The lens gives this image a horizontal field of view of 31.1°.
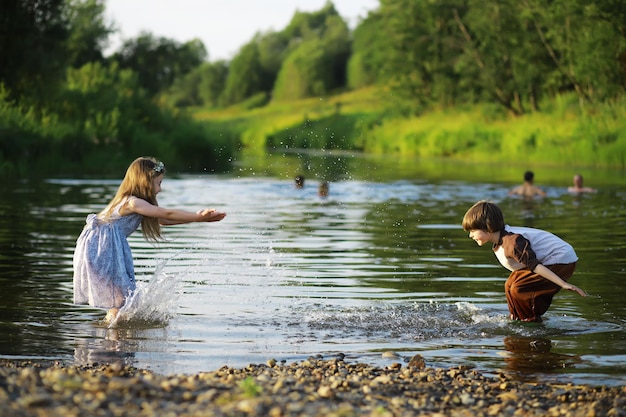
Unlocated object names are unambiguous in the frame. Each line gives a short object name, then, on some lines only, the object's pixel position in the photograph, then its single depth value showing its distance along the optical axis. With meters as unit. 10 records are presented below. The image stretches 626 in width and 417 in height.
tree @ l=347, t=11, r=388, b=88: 73.26
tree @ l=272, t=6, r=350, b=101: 116.12
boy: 10.64
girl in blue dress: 10.94
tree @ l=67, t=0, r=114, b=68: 61.41
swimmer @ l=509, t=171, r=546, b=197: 27.81
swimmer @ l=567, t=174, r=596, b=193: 28.36
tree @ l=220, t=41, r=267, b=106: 128.12
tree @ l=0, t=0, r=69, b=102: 40.56
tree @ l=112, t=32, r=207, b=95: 69.50
